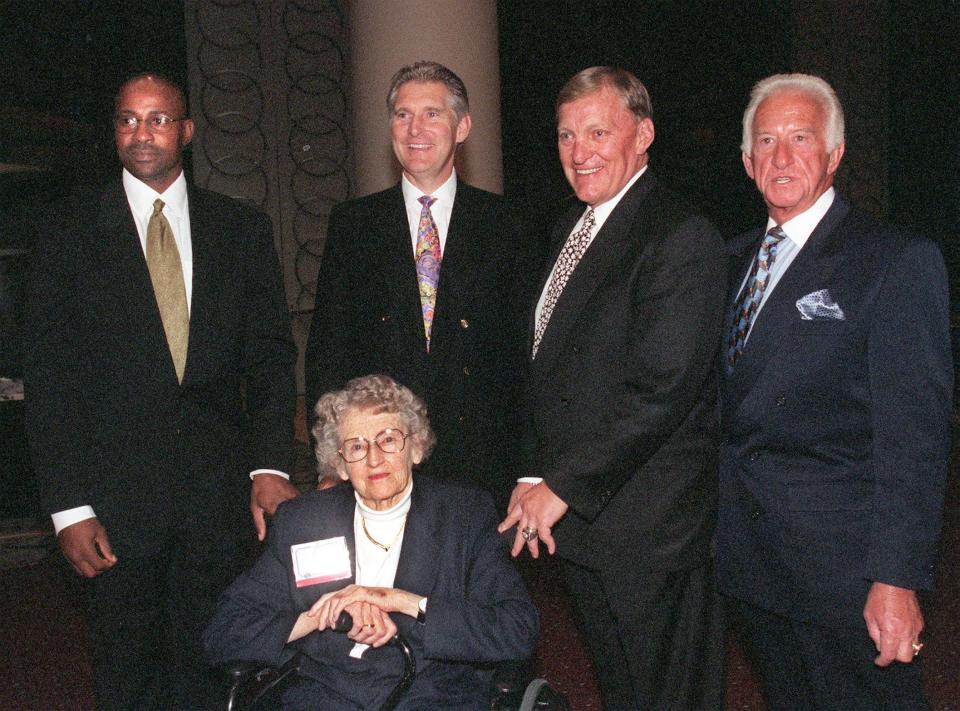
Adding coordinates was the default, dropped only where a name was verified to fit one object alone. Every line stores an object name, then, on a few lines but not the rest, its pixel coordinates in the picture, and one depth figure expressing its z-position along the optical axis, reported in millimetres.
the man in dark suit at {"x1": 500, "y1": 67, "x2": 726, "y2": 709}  1928
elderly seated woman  1981
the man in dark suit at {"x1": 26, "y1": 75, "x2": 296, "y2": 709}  2221
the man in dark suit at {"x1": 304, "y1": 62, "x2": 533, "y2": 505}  2422
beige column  4828
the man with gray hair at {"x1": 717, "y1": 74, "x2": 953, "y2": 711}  1755
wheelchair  1845
